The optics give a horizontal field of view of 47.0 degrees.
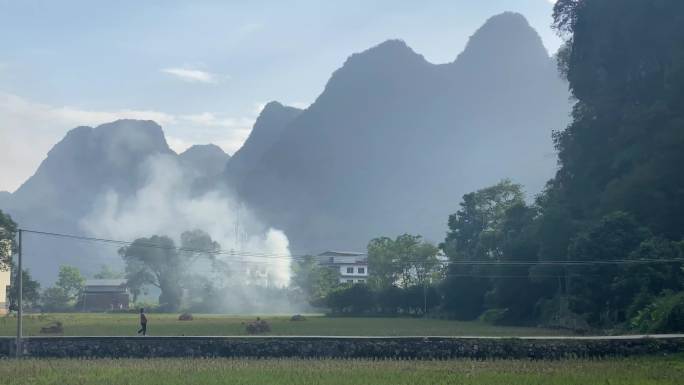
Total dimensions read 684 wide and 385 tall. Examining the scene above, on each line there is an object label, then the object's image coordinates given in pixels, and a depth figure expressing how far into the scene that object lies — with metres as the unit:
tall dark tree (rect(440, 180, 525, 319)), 72.25
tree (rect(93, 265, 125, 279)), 147.75
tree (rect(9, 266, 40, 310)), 82.01
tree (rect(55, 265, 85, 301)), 118.88
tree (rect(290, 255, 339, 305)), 108.94
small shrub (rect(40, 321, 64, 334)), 47.78
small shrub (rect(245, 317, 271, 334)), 47.79
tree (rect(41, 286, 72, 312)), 115.00
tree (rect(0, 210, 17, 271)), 73.62
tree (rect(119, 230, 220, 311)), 118.31
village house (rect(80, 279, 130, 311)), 116.12
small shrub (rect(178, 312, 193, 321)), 71.06
